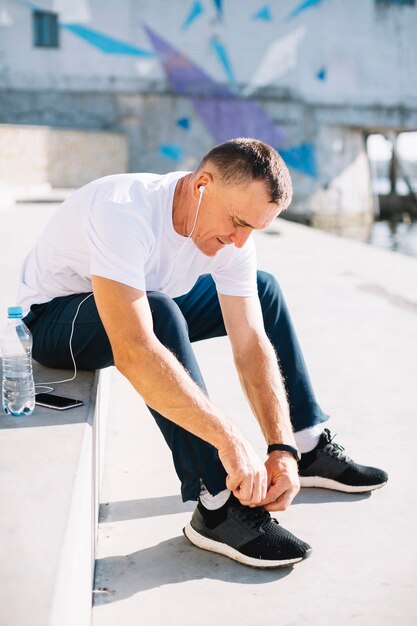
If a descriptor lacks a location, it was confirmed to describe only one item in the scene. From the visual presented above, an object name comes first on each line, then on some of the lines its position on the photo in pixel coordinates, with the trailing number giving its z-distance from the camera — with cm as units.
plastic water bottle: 189
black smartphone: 189
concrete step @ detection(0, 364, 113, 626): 115
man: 180
